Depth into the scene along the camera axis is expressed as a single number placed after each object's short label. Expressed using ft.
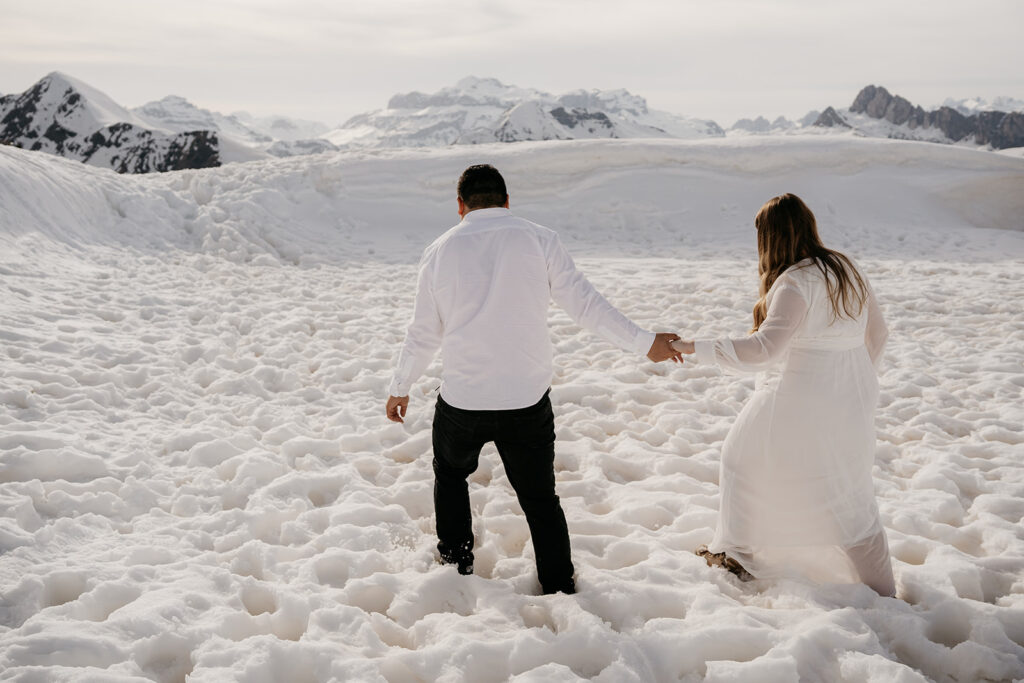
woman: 9.75
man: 9.64
